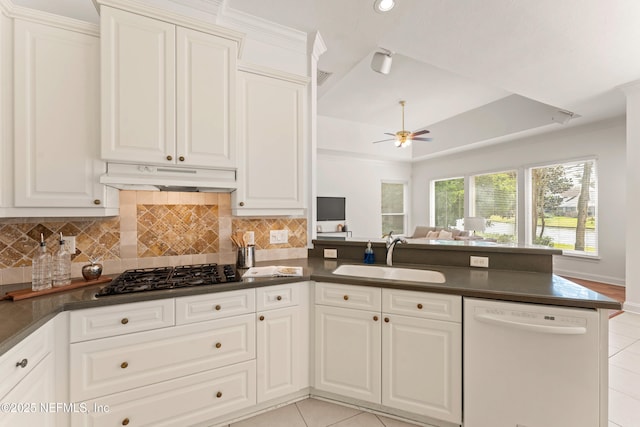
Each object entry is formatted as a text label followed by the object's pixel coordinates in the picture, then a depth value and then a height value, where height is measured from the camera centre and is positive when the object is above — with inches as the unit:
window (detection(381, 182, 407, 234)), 319.0 +5.8
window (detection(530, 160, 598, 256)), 199.8 +4.4
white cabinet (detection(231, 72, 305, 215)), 82.4 +20.9
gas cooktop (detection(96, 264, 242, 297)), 60.4 -16.6
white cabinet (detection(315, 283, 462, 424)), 63.8 -33.8
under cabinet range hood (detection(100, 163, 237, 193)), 65.7 +8.5
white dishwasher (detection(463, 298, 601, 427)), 54.1 -31.8
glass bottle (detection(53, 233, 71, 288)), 63.6 -13.1
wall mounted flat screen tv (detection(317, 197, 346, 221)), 265.1 +2.9
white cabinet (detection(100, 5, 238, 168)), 64.2 +29.7
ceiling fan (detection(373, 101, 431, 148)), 208.8 +56.7
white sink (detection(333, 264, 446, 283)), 84.0 -18.8
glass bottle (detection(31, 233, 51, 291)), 59.5 -13.0
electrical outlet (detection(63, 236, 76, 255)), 68.1 -8.0
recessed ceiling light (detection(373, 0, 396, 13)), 83.0 +63.1
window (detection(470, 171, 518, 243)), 244.1 +8.9
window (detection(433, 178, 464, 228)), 288.7 +11.4
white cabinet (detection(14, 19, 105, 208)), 59.2 +20.9
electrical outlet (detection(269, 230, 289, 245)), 98.7 -9.0
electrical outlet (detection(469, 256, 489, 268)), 82.0 -14.6
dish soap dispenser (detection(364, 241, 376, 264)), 91.7 -14.7
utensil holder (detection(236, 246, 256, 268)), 85.0 -14.0
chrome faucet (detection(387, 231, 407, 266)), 88.7 -10.5
